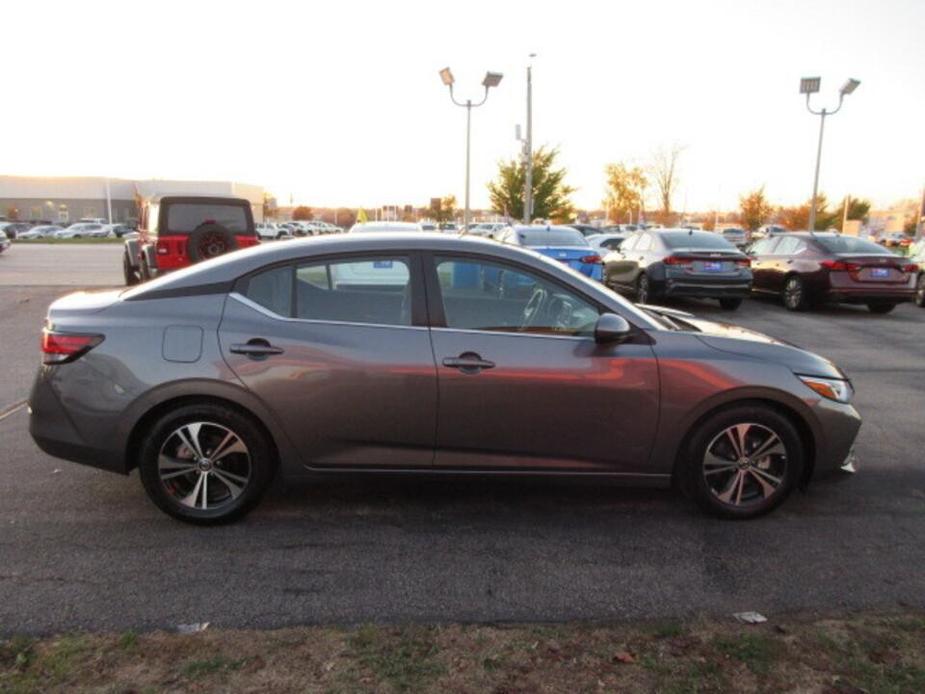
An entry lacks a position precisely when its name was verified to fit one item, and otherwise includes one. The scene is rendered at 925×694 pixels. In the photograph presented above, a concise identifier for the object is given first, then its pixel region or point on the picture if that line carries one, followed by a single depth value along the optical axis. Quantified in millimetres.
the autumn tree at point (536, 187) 37656
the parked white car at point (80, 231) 59625
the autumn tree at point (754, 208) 57219
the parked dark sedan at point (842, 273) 12945
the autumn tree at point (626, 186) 58344
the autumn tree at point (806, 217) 57188
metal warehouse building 95562
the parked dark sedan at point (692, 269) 12852
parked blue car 12289
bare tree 57656
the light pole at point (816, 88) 25141
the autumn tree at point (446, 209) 74000
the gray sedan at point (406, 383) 3699
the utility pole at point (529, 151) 27219
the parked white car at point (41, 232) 58312
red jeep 11797
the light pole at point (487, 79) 23094
